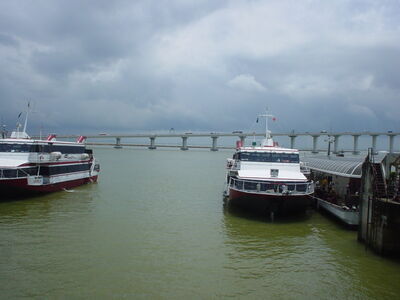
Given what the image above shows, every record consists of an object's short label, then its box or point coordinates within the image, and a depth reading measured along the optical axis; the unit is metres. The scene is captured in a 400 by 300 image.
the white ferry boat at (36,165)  27.81
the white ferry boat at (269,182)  22.67
